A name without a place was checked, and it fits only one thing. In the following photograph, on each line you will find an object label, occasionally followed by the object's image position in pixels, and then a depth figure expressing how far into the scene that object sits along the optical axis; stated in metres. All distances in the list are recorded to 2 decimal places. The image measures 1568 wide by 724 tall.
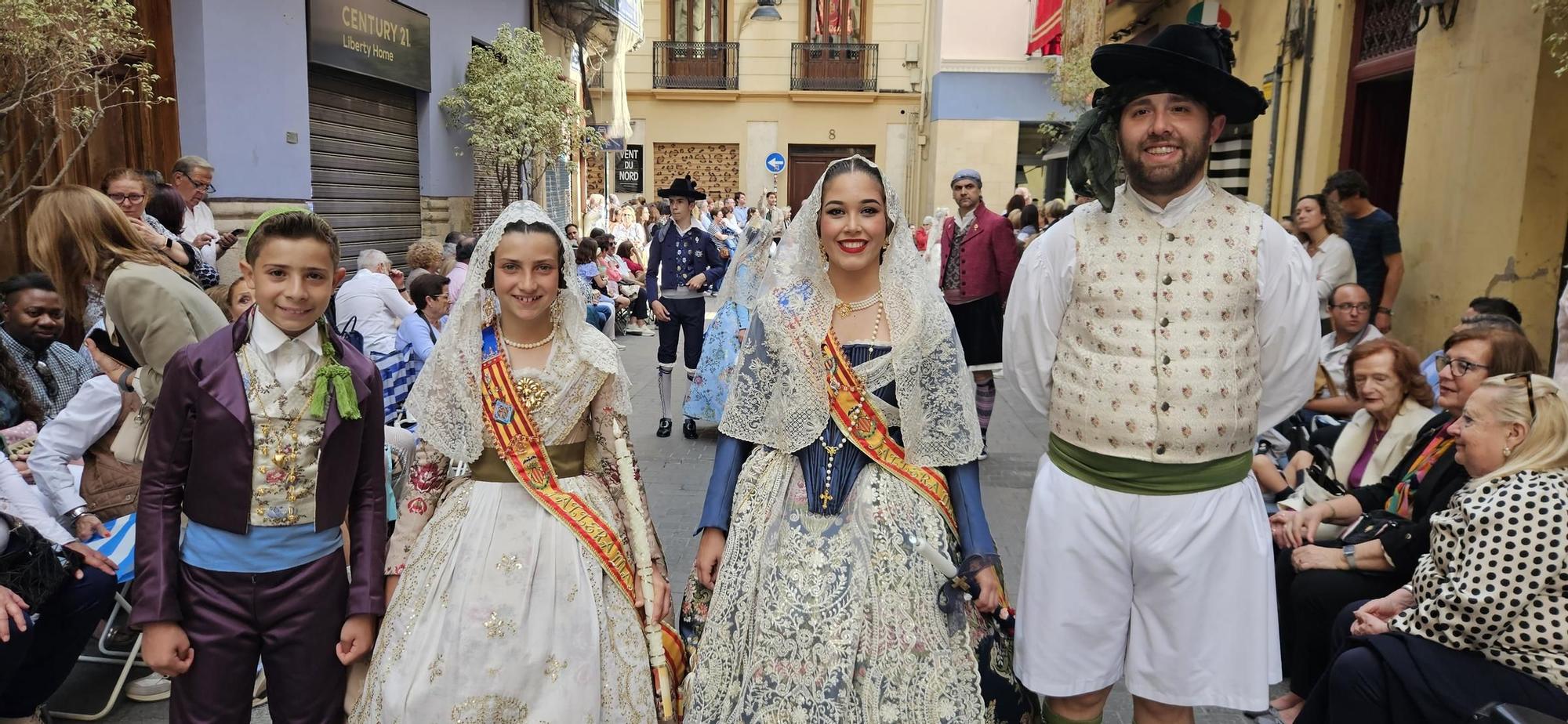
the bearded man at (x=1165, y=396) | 2.62
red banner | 18.17
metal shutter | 10.98
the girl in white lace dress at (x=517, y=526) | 2.72
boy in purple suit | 2.66
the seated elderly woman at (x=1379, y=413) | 4.07
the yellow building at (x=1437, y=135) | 5.90
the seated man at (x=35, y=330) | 4.30
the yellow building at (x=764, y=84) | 29.52
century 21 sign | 10.38
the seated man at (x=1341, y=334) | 5.67
